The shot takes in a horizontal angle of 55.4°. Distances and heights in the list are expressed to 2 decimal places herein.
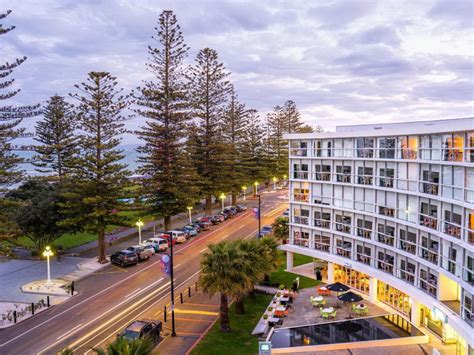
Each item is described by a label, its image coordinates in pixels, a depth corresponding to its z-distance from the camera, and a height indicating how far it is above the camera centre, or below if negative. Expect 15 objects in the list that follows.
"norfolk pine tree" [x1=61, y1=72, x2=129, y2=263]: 37.97 -1.66
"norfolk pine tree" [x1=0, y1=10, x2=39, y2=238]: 28.73 +1.28
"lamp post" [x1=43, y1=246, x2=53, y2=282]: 31.19 -6.76
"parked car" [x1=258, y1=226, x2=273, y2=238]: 45.15 -7.91
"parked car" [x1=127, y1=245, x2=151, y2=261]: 37.94 -8.27
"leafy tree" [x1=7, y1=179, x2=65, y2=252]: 37.83 -5.36
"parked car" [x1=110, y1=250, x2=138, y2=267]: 36.56 -8.50
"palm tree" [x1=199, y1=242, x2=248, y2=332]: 22.77 -6.16
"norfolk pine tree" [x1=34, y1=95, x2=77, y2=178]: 56.84 +2.94
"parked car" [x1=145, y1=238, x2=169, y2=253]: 41.19 -8.27
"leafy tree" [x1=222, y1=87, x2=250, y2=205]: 69.31 +4.37
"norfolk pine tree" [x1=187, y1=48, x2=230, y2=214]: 57.91 +3.07
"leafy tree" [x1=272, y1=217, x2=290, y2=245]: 38.00 -6.52
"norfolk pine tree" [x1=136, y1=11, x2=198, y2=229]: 46.94 +1.48
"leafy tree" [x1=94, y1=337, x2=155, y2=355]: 14.71 -6.39
